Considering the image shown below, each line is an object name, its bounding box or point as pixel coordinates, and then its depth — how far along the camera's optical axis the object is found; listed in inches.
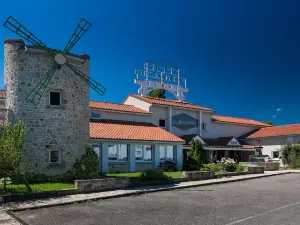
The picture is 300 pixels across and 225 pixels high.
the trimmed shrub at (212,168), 947.1
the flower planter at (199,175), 753.0
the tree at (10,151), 502.3
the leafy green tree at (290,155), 1264.8
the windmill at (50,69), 657.0
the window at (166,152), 1072.5
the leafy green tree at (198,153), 1114.1
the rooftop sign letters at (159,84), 1428.4
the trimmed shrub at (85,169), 669.3
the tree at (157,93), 2176.1
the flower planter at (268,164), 1147.3
